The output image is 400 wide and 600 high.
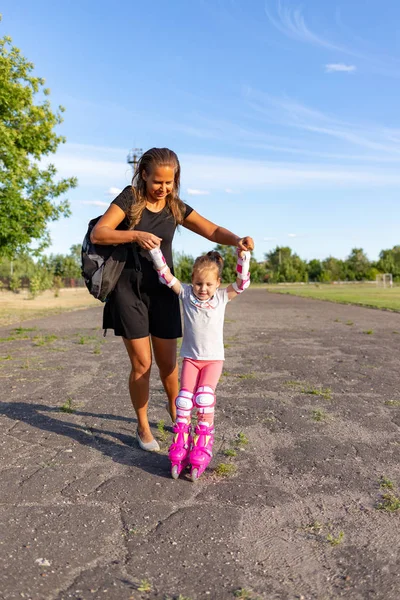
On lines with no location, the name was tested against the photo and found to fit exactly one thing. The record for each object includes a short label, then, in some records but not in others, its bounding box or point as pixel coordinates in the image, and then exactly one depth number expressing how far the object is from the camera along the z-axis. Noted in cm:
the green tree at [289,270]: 12102
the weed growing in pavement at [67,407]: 597
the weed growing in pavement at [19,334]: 1310
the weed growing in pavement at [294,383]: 738
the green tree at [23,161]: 1983
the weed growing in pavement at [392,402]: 629
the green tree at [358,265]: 12344
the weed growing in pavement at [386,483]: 379
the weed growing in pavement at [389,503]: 342
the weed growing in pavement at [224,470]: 405
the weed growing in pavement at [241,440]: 479
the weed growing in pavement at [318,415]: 565
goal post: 10585
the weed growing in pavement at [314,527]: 313
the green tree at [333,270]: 12019
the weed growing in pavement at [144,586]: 248
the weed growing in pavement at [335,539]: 296
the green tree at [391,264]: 12062
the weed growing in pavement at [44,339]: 1221
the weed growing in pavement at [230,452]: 450
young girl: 410
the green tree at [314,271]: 12558
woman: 427
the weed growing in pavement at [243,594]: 242
